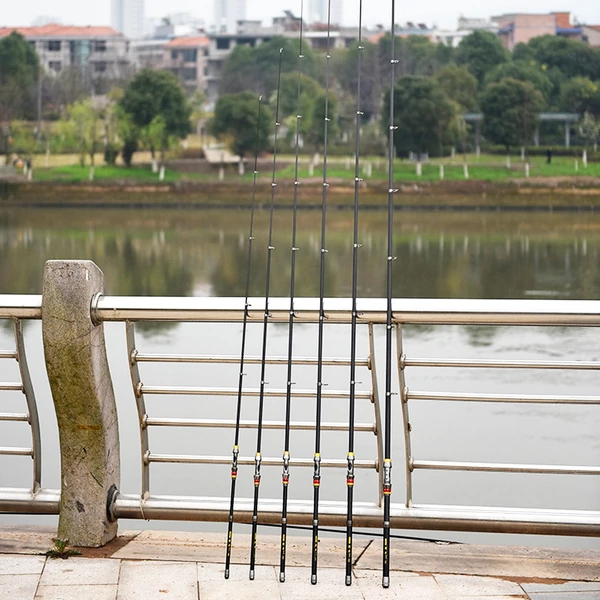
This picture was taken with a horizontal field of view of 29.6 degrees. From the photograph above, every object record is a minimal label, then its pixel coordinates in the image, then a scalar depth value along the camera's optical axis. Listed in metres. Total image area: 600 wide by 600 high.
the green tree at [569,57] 66.94
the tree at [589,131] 57.66
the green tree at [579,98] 60.81
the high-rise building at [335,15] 92.85
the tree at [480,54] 68.25
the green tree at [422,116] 54.22
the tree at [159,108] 56.78
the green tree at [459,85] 59.66
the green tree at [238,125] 55.25
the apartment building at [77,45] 84.01
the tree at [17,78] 62.00
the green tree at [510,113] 56.31
